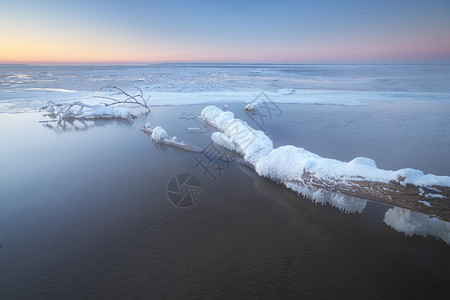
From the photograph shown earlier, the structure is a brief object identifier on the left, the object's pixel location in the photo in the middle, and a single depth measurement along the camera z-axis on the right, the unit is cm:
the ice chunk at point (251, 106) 1216
